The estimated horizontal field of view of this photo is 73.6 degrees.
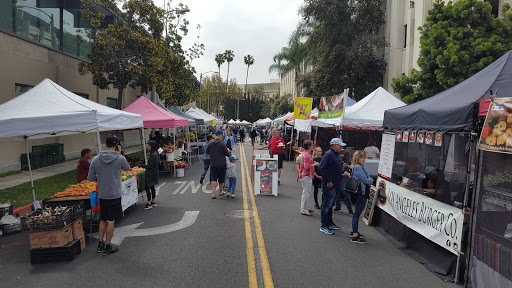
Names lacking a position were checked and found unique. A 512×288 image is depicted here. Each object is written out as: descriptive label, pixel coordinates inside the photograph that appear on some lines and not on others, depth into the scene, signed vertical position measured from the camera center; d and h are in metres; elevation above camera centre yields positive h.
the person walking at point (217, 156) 9.48 -0.94
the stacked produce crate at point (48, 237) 5.30 -1.90
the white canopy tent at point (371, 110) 11.50 +0.62
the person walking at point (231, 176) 9.84 -1.53
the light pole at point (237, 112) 98.34 +3.16
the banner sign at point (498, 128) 3.96 +0.06
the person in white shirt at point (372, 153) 10.95 -0.79
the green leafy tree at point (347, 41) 24.36 +6.26
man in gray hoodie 5.59 -1.11
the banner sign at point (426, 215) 4.89 -1.40
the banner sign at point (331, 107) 12.44 +0.77
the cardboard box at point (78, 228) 5.76 -1.92
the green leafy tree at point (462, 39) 13.52 +3.78
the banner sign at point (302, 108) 16.41 +0.84
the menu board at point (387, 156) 7.15 -0.58
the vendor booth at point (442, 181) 4.52 -0.87
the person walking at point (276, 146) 12.62 -0.80
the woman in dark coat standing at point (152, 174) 8.63 -1.36
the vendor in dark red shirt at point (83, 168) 8.14 -1.22
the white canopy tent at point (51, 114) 6.79 +0.04
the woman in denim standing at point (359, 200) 6.28 -1.34
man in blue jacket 6.71 -1.00
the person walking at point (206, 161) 11.52 -1.33
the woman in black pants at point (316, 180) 9.07 -1.43
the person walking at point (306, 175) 8.03 -1.19
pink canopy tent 13.56 +0.20
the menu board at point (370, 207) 7.50 -1.76
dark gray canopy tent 4.88 +0.45
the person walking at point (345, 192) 8.34 -1.58
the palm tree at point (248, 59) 97.06 +18.22
